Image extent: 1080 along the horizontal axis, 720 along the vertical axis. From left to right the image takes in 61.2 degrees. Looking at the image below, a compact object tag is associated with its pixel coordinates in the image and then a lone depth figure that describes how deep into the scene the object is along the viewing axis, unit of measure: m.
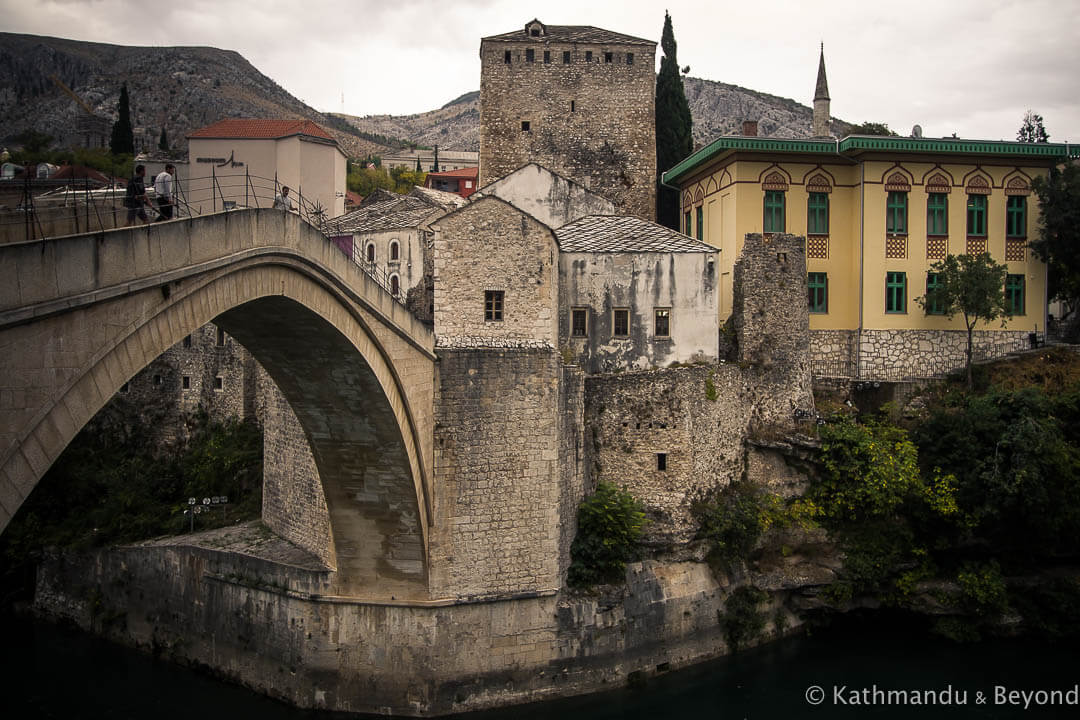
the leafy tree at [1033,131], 44.72
